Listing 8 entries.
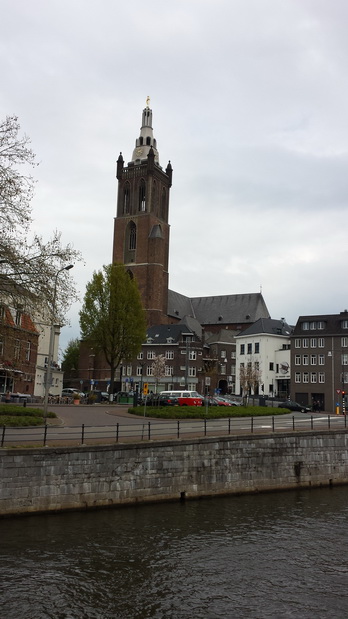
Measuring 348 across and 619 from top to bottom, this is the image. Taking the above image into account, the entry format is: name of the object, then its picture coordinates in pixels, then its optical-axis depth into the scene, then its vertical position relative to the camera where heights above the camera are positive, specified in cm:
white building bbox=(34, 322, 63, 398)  6844 +338
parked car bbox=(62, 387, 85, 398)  7559 +93
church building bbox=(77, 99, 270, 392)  9450 +2111
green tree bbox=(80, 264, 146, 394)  6556 +950
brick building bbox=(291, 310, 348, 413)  7600 +666
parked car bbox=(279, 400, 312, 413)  5800 -11
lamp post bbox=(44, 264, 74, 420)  2503 +349
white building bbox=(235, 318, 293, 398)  8419 +737
